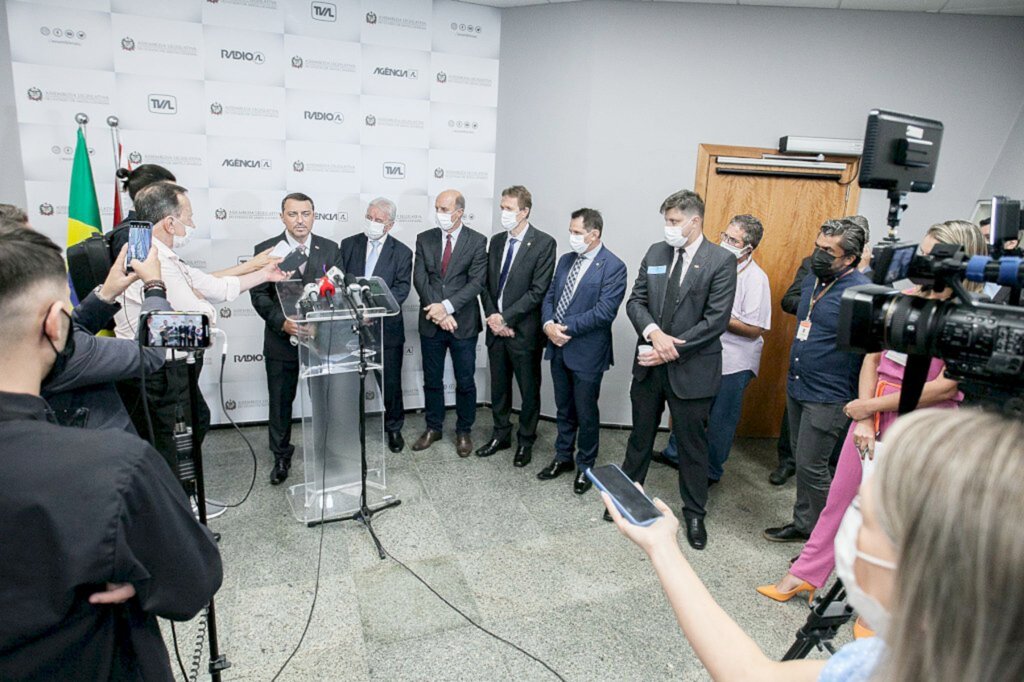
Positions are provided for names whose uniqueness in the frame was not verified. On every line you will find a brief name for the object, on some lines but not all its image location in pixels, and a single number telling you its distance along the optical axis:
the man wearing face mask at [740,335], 3.45
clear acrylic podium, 2.78
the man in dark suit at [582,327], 3.36
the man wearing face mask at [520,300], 3.68
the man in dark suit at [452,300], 3.79
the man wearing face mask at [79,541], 0.79
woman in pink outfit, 2.01
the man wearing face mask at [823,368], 2.63
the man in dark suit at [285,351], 3.42
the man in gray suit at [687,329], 2.84
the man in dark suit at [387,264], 3.78
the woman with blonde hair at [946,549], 0.53
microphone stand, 2.66
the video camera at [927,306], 1.16
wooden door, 4.16
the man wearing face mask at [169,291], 2.53
